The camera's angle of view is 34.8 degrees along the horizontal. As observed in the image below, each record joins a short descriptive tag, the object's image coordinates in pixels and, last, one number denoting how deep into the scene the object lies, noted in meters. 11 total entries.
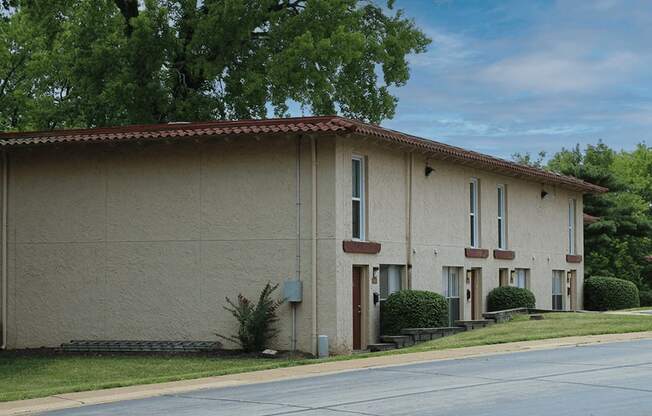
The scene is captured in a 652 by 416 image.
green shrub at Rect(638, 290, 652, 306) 54.50
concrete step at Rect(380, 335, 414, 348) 25.48
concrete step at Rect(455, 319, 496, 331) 29.25
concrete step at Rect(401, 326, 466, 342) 25.67
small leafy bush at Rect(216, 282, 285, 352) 24.25
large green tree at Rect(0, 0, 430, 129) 36.75
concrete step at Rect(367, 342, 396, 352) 25.30
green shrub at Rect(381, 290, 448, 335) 26.14
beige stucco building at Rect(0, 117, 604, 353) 24.58
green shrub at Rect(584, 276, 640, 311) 41.41
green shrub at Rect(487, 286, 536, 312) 32.84
